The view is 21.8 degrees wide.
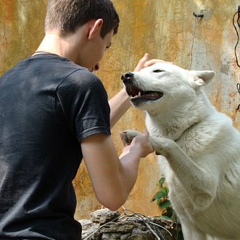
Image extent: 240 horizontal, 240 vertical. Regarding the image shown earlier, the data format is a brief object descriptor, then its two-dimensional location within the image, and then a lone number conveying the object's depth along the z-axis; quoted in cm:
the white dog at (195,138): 345
